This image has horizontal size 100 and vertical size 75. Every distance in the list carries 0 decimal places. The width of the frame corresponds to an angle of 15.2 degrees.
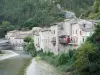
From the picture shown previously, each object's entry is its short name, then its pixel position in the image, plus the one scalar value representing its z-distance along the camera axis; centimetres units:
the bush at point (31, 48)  8132
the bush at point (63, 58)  5441
